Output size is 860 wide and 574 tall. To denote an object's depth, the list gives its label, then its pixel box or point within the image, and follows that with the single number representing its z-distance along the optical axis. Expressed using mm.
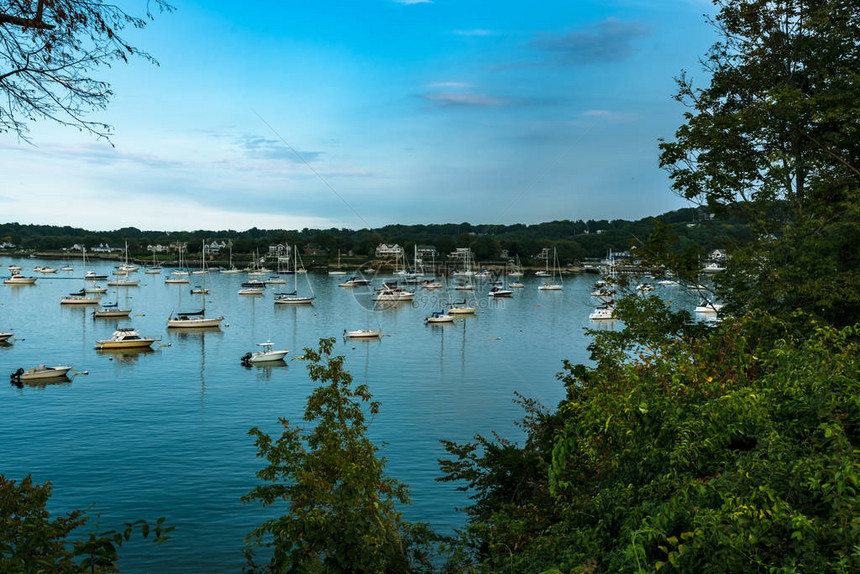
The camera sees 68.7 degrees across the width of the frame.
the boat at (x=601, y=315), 94062
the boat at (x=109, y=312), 91812
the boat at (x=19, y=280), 147000
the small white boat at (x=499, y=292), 134250
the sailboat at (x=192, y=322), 82812
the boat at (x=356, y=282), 156125
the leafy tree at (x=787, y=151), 17531
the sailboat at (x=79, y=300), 107562
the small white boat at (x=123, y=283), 143075
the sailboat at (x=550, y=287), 149825
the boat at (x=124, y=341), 67188
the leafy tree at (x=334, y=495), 10500
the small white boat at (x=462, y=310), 102562
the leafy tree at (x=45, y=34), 9402
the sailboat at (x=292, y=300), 113562
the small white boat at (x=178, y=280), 159500
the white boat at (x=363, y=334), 75312
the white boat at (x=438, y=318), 91000
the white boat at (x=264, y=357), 60188
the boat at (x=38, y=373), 51219
